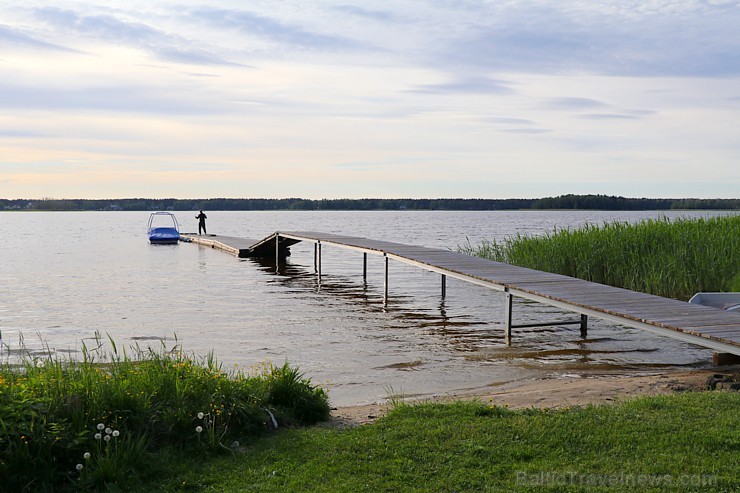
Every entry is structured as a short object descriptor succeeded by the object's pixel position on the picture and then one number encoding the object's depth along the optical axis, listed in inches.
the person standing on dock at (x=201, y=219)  1684.5
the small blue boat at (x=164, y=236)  1535.4
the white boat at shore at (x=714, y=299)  412.8
